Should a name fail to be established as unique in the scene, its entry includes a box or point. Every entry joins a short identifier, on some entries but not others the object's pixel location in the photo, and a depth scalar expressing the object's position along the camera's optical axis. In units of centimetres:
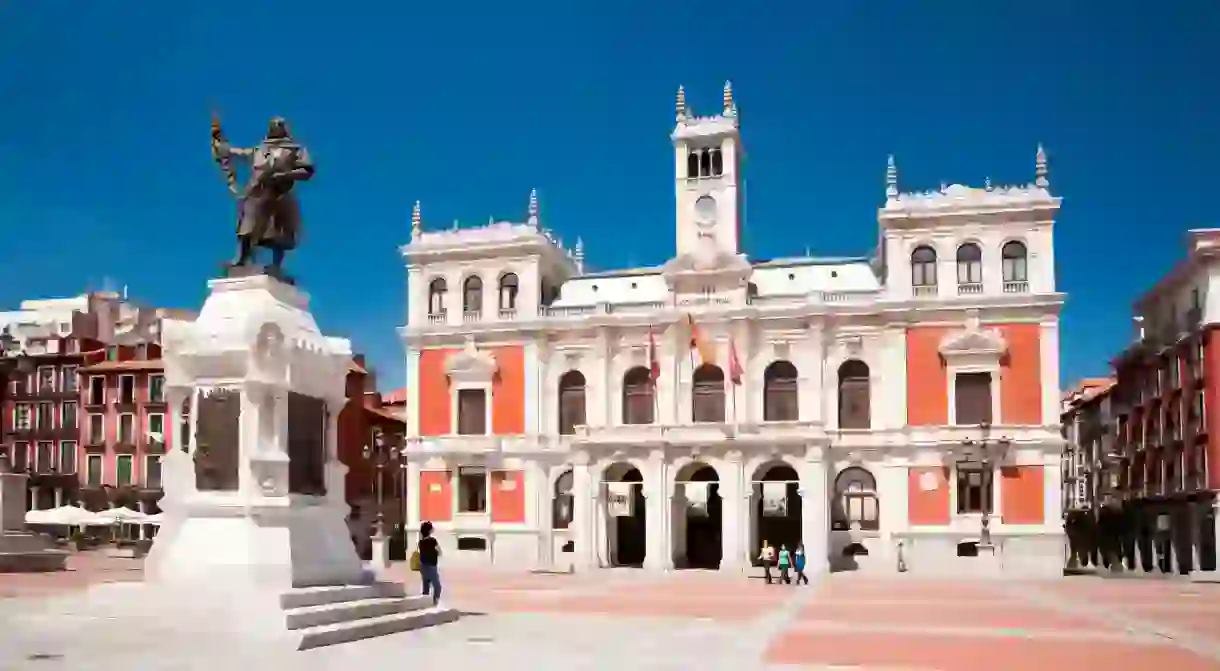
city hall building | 5178
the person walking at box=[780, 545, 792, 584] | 4194
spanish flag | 5453
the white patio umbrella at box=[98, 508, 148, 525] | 5903
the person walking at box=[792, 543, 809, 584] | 4222
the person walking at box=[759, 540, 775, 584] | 4197
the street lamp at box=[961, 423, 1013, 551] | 5084
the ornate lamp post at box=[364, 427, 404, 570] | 5256
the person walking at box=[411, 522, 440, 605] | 2256
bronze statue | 2105
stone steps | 1817
